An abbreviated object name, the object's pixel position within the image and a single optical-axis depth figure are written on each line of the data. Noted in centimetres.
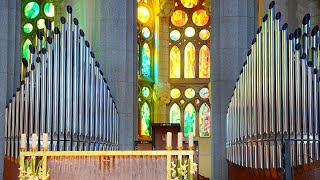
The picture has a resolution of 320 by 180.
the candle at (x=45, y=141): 1403
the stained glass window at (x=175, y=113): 4375
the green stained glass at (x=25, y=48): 3716
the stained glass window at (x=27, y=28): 3880
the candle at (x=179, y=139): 1398
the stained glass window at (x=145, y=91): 4281
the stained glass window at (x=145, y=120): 4212
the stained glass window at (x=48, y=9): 3909
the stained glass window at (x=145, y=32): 4331
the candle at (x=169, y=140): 1400
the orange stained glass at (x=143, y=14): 4268
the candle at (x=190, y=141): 1402
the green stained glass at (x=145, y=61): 4341
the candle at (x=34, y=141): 1386
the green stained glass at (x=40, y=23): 3882
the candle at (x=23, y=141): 1383
